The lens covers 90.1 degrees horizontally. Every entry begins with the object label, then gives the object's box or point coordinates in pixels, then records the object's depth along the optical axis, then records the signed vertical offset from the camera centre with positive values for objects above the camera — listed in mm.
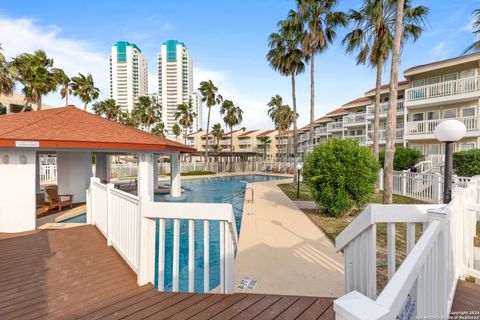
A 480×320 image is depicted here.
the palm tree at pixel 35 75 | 21281 +7483
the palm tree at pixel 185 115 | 43844 +7843
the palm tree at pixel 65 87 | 26195 +8221
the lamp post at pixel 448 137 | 3924 +355
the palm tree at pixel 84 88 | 29234 +8544
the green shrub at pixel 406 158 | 18109 -37
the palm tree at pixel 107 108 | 40188 +8293
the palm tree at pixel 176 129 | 55125 +6557
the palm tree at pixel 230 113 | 45562 +8696
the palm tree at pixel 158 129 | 55438 +6581
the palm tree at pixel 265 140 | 63544 +4854
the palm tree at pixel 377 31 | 13148 +7377
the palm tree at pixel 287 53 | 19328 +8949
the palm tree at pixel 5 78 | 15141 +5187
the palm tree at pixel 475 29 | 10359 +5898
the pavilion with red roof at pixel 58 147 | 6383 +304
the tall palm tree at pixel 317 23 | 17125 +9836
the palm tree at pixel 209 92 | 36406 +10022
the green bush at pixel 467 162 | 13711 -272
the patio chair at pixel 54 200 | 9750 -1775
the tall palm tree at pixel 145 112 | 44219 +8621
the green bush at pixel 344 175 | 8891 -669
